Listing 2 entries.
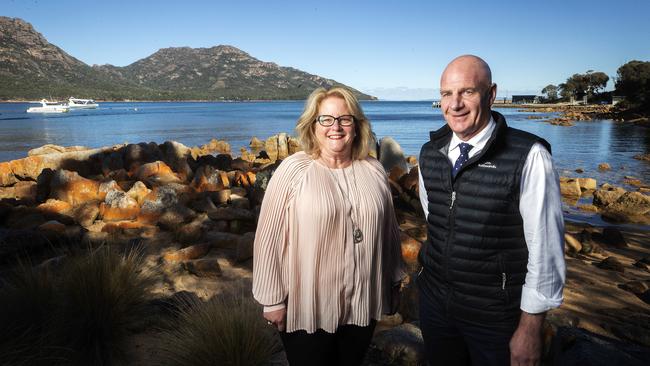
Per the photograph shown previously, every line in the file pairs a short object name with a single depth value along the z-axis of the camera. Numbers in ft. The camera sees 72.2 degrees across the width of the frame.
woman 7.04
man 6.21
